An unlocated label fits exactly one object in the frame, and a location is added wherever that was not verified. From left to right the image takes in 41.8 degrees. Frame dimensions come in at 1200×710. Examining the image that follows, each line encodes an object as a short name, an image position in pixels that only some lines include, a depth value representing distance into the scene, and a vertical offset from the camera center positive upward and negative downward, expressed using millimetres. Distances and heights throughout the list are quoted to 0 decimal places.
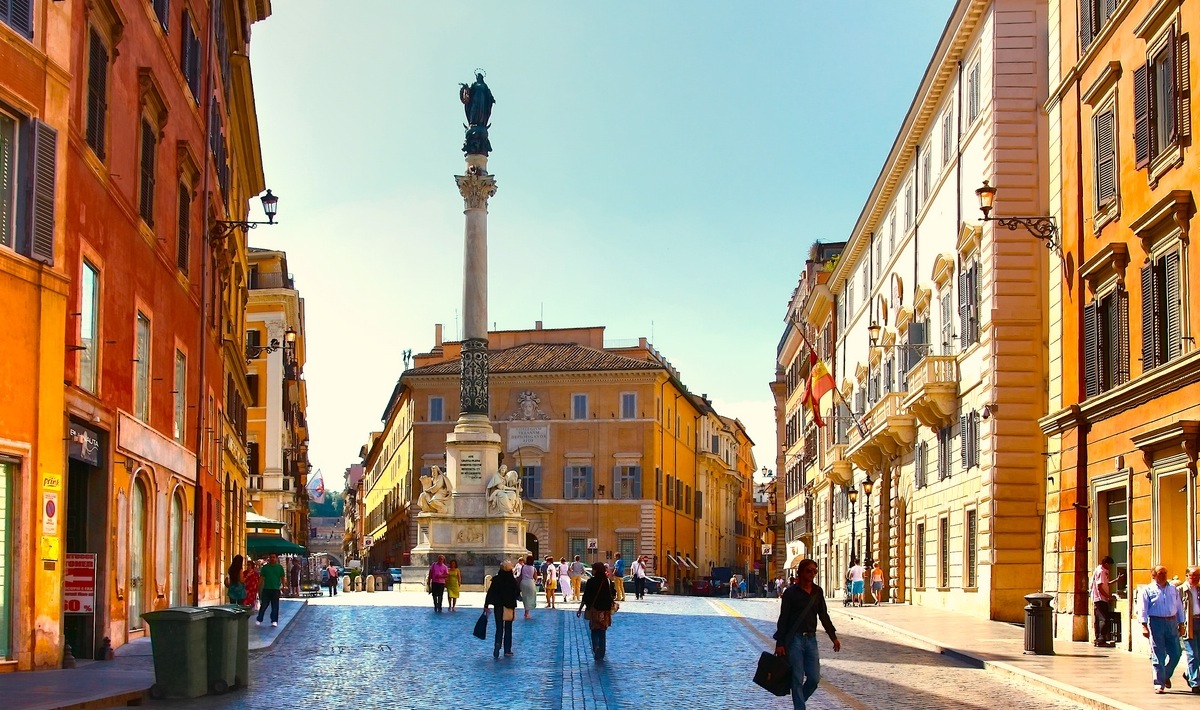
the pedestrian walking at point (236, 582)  27966 -1849
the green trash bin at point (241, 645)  17438 -1868
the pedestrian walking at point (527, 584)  33312 -2214
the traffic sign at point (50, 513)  18328 -405
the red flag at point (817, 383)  46781 +2950
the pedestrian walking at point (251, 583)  34625 -2330
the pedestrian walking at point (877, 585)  47656 -3150
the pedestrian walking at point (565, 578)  49625 -3120
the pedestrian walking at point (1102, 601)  23219 -1789
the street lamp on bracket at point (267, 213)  28062 +4863
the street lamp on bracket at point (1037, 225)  24938 +4385
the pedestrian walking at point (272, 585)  30547 -2068
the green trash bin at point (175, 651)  16234 -1790
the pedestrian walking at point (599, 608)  22438 -1824
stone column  56719 +6485
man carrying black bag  13805 -1350
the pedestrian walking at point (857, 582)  45875 -2937
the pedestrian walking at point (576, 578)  50097 -3113
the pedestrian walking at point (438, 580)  37906 -2468
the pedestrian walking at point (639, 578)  52062 -3236
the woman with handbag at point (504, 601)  22750 -1750
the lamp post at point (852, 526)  50219 -1494
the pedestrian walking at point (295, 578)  53375 -3377
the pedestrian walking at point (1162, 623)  17328 -1594
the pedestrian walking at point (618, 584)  42016 -2819
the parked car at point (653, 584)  66750 -4425
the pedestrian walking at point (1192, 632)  17469 -1672
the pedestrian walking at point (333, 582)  56625 -3728
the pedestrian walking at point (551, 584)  41375 -2761
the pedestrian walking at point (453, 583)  37781 -2502
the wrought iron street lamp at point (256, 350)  47562 +4669
